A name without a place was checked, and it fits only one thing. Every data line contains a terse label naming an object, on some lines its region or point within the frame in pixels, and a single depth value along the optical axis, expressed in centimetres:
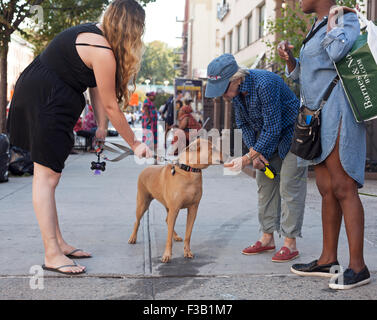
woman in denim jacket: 322
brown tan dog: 391
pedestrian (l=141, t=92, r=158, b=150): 1412
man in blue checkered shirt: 366
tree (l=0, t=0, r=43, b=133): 1059
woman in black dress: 346
